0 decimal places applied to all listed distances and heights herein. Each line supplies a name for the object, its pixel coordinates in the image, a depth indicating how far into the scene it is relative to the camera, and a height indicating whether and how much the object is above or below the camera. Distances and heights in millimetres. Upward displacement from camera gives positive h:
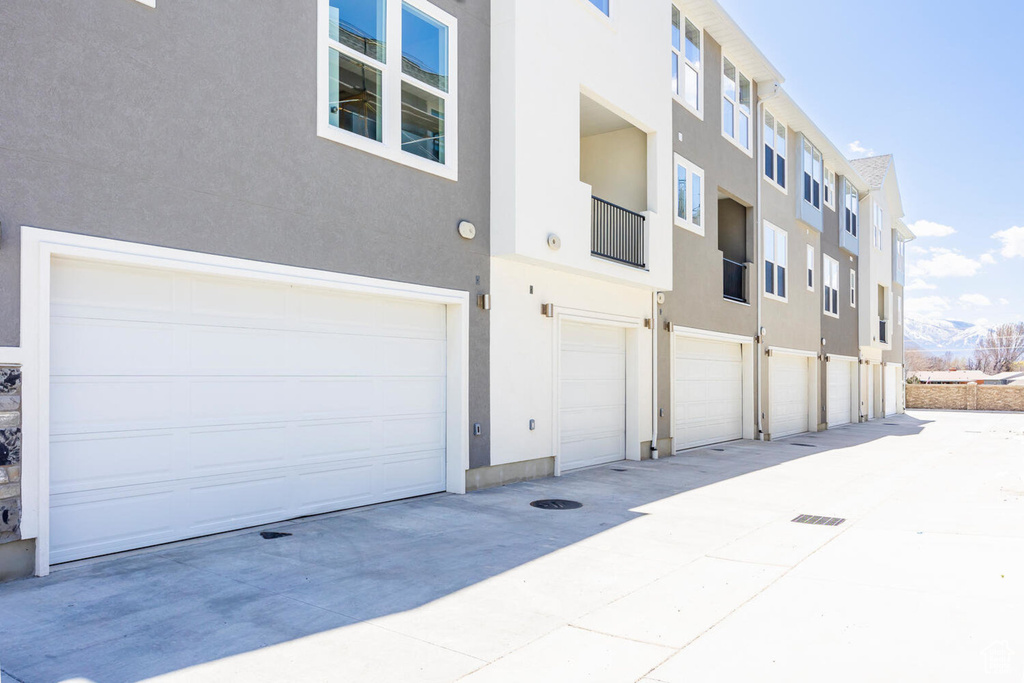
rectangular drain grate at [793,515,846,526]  7062 -1674
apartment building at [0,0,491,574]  4797 +863
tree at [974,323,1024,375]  79938 +1487
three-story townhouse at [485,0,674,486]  8719 +1910
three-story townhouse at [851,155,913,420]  25703 +3082
